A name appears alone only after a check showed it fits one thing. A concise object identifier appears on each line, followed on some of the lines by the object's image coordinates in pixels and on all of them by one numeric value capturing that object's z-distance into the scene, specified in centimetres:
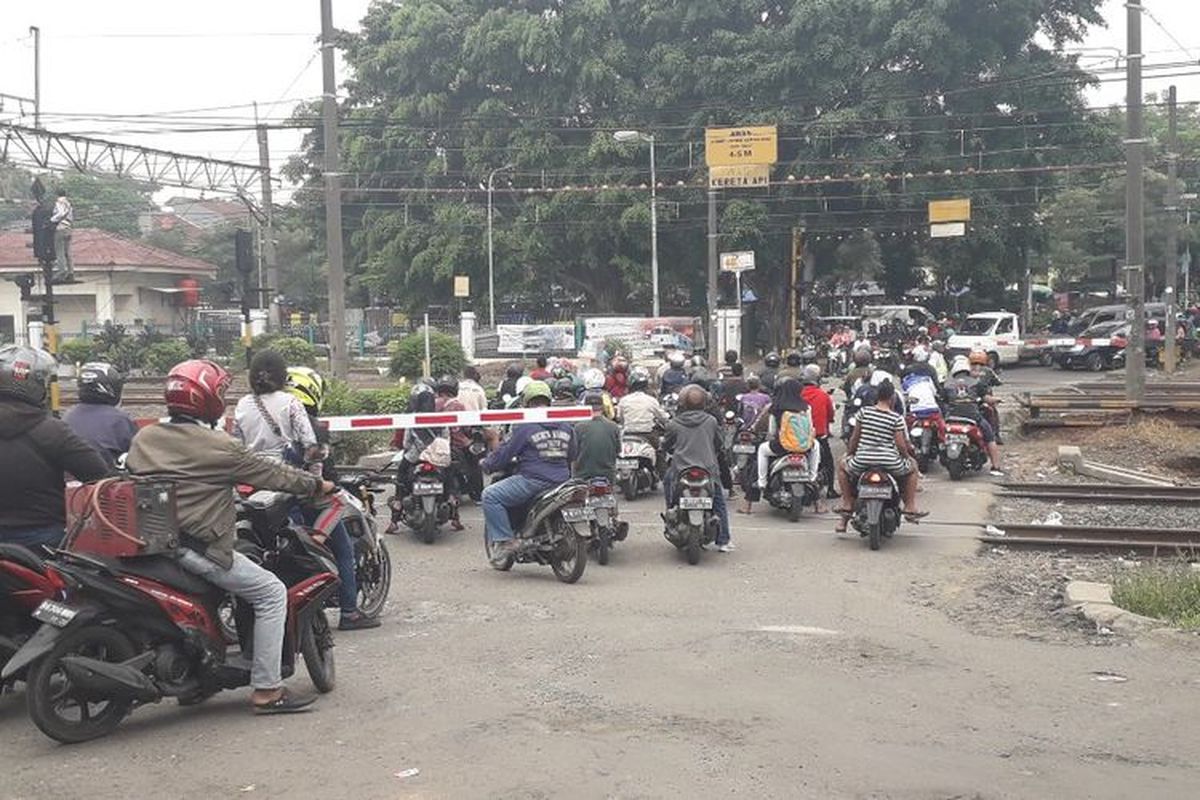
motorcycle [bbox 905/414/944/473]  1567
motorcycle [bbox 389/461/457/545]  1149
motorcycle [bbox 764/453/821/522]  1260
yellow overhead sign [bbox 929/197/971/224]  3941
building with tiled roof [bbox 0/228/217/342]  4912
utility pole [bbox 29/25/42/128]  4068
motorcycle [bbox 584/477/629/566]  1011
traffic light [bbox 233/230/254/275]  2339
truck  3791
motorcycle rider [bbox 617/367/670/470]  1423
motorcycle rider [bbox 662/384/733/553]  1079
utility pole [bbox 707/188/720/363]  3397
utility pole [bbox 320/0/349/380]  2083
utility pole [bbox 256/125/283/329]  3744
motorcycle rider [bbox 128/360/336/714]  580
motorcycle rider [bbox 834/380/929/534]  1134
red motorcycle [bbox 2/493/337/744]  545
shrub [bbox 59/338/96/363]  3816
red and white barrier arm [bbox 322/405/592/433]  1133
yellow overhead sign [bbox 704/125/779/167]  3600
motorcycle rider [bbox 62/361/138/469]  811
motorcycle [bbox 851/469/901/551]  1113
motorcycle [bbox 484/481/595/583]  971
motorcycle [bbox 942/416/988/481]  1535
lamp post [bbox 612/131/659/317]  4113
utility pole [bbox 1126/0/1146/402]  2198
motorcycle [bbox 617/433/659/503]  1426
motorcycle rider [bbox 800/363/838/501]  1341
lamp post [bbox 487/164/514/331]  4600
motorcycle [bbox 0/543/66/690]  582
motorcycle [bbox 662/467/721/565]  1056
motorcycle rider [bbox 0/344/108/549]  617
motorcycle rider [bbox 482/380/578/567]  989
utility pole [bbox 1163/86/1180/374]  3334
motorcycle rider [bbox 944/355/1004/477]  1557
